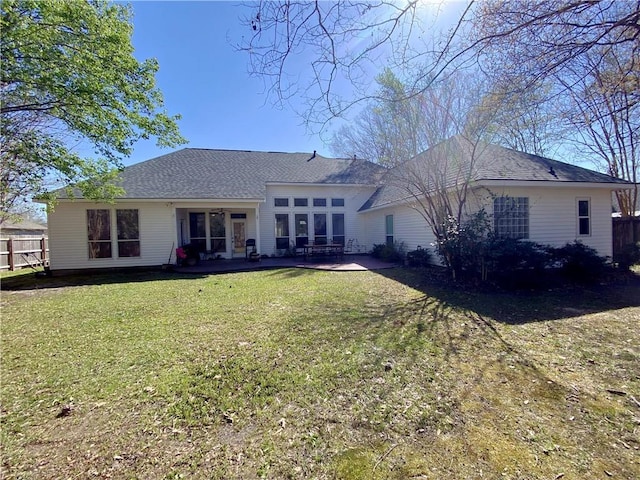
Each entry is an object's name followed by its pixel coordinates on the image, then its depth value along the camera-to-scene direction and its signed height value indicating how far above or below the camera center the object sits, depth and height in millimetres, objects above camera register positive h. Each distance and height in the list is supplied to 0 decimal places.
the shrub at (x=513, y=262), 8031 -759
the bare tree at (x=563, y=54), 4340 +2903
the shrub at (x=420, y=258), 11906 -842
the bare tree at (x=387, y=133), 8797 +3334
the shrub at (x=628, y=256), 9430 -754
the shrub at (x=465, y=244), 8164 -232
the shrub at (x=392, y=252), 13945 -687
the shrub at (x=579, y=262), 8445 -820
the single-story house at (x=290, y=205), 10312 +1471
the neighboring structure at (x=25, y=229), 27038 +1601
